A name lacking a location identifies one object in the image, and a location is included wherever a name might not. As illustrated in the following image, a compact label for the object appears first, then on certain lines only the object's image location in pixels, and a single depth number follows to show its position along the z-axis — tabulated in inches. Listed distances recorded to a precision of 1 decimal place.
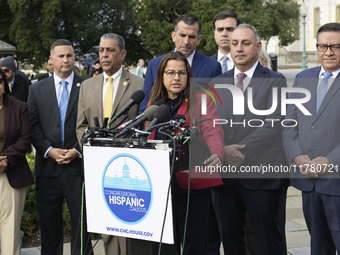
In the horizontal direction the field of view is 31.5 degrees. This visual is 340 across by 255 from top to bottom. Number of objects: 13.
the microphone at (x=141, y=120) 170.6
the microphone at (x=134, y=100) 176.1
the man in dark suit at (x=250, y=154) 213.9
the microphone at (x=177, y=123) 168.1
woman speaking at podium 202.7
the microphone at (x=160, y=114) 171.8
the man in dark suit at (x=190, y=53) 240.4
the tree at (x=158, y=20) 1790.1
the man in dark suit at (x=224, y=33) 272.7
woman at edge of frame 245.0
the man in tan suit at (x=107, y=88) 245.0
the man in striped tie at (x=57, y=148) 252.2
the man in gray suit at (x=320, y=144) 199.3
